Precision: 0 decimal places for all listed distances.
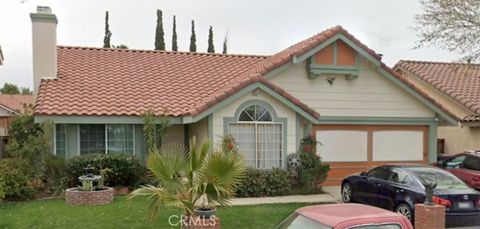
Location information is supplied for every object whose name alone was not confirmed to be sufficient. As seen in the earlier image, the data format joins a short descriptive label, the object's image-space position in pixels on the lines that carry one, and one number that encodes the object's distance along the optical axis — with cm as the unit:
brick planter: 1233
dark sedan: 1002
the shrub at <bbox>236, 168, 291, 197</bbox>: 1405
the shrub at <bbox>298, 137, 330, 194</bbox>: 1479
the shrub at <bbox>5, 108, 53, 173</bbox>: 1409
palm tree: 784
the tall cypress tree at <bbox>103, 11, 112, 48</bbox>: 4313
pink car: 522
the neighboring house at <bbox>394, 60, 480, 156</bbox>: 2141
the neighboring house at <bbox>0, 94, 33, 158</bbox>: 3057
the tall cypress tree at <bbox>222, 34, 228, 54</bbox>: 4658
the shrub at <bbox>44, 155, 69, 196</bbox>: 1405
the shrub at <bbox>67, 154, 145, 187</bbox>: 1412
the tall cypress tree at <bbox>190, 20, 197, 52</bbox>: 4475
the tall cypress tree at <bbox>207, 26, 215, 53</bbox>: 4569
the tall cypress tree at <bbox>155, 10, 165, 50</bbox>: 4244
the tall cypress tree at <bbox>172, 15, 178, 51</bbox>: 4474
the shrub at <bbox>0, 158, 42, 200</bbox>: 1293
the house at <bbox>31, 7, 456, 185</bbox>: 1482
